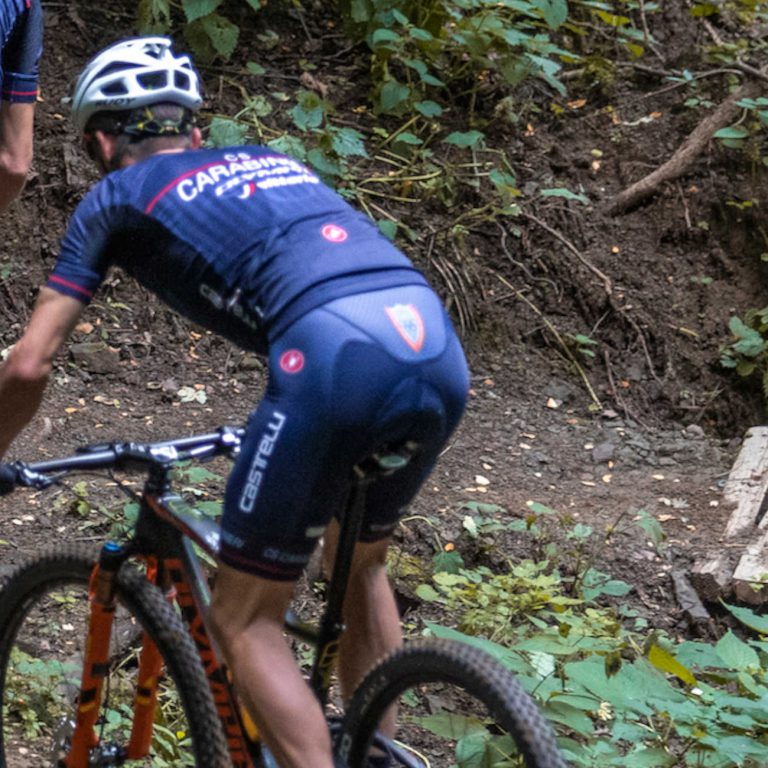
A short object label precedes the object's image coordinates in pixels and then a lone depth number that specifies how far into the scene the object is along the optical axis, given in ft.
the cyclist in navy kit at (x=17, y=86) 29.55
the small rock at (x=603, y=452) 40.91
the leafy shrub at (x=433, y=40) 46.21
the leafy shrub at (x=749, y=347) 44.50
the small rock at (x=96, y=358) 40.34
